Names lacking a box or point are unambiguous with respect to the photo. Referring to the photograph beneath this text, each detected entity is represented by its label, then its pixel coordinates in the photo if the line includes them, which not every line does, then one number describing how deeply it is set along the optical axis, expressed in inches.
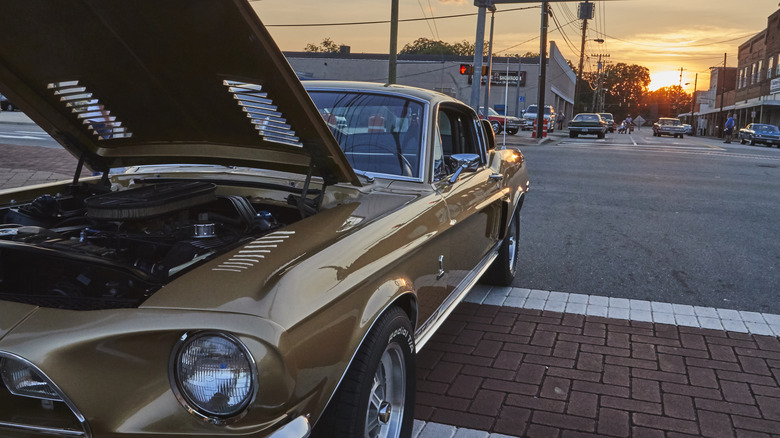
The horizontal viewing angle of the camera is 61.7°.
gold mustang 71.0
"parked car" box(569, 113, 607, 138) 1434.5
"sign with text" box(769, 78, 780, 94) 1921.8
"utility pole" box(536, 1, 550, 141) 1288.1
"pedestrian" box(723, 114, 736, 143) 1770.2
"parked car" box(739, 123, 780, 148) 1336.0
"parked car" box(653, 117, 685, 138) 1855.3
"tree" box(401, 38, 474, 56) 3750.0
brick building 2037.4
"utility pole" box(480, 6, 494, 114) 991.5
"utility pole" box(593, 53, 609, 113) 3575.8
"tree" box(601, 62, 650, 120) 5669.3
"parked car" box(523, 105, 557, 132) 1702.8
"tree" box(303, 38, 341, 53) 3631.9
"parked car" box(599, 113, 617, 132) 2246.8
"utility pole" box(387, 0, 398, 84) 987.9
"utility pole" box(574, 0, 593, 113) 1939.0
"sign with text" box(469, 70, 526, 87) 2274.0
